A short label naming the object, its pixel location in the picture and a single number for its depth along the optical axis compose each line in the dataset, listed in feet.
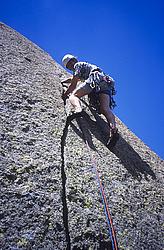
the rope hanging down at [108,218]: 7.69
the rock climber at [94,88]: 14.09
